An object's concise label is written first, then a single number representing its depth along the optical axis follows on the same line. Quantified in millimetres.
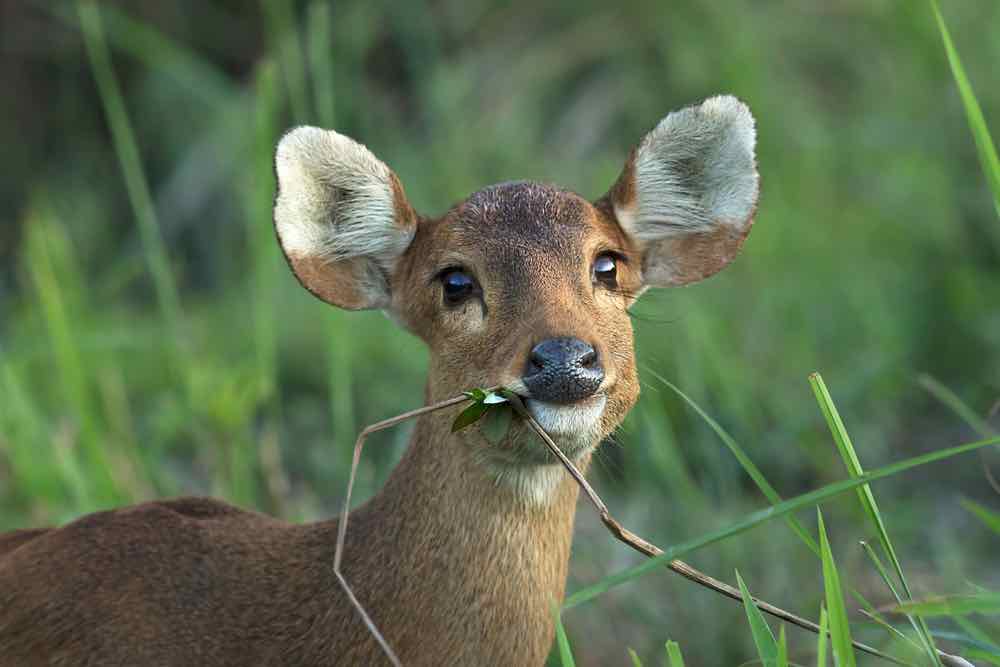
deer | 6277
